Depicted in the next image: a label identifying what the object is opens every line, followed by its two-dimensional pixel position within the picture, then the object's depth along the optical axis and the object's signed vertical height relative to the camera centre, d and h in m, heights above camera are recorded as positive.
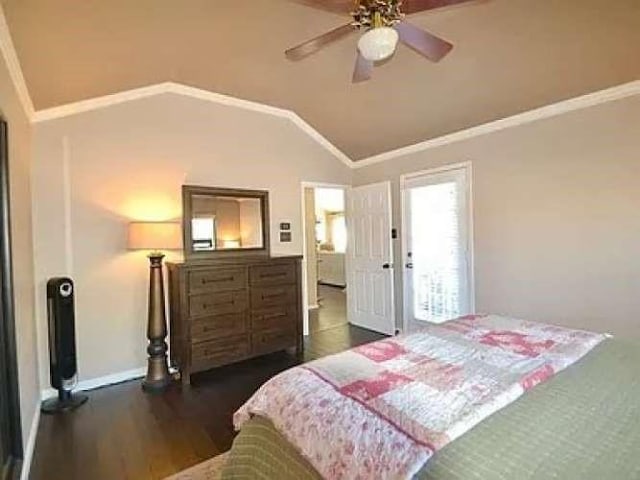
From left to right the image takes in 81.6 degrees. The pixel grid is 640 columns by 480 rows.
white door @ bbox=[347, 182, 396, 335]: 4.88 -0.31
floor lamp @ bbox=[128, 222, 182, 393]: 3.31 -0.44
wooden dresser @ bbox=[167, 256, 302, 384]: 3.41 -0.69
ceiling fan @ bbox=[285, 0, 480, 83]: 1.67 +1.02
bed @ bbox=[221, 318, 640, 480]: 0.96 -0.60
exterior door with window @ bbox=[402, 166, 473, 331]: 4.06 -0.15
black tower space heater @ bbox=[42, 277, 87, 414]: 2.98 -0.77
